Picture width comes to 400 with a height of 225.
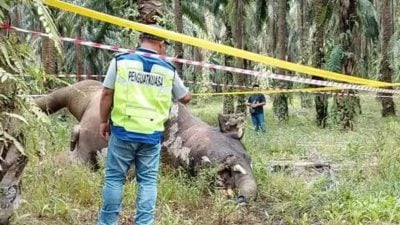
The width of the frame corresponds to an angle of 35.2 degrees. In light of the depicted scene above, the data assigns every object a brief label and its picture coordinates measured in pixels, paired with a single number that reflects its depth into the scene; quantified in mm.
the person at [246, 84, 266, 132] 14936
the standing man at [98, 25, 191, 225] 4016
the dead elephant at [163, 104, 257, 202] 5941
